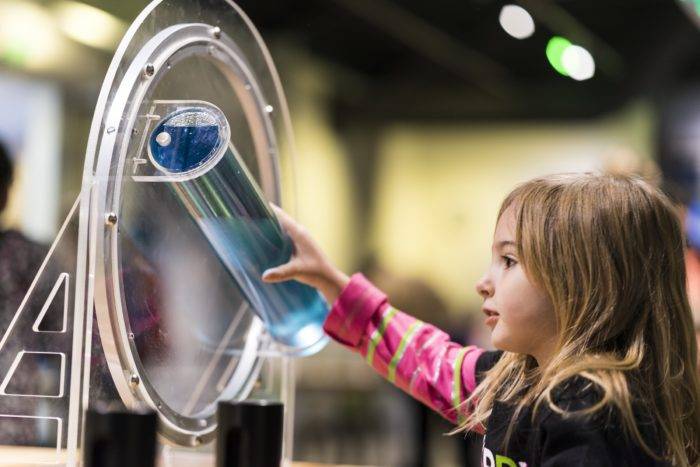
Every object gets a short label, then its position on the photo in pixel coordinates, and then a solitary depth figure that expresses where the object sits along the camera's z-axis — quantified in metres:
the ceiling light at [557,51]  4.06
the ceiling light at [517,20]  3.46
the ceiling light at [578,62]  4.16
